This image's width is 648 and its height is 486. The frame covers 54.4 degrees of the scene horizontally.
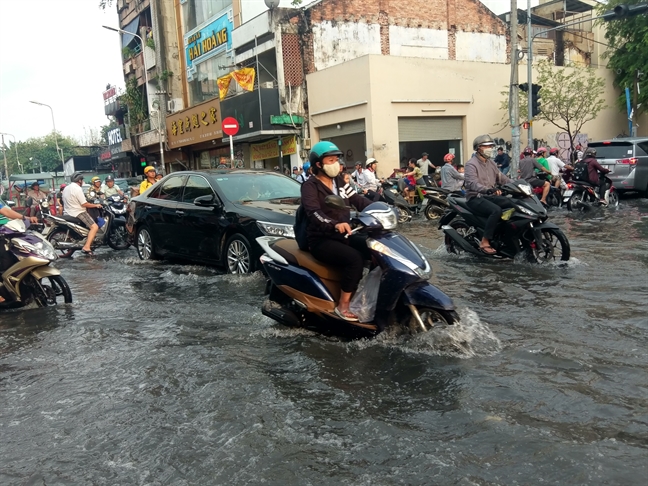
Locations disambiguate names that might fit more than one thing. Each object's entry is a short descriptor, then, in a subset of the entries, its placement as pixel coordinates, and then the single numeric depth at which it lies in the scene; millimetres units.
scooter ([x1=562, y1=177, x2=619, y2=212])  14648
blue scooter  4598
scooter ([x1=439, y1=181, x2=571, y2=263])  7922
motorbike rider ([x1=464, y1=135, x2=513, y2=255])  8172
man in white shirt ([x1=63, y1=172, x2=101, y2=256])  12797
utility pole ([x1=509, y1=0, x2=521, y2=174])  19719
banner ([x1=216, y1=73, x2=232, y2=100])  26281
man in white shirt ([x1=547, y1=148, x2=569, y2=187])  16922
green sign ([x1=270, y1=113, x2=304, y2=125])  24703
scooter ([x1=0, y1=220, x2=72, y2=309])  7191
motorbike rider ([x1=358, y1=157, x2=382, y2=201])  17172
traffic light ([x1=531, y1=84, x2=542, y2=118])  19828
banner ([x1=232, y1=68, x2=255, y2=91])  24922
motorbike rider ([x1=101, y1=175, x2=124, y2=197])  15836
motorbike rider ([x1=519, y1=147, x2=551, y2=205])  14875
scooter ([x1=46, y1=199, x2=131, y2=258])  12734
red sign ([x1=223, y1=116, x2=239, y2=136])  16281
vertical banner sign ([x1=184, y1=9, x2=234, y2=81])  28891
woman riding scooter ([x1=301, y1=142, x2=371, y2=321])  4910
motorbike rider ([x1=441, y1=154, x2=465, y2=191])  13625
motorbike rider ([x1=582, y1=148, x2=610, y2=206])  14516
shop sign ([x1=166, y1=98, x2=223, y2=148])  29219
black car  8164
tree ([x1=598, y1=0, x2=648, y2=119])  26531
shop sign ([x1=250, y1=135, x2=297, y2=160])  25781
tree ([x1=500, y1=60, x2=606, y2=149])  25625
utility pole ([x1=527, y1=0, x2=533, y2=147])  21469
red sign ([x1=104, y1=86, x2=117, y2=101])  46344
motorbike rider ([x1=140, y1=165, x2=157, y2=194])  14333
